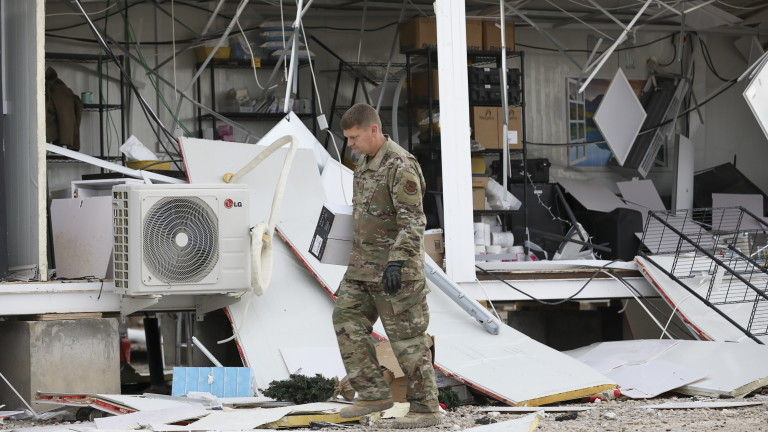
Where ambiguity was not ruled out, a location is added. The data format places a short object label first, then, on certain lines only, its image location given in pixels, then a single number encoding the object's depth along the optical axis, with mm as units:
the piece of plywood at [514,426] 10477
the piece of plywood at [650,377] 14375
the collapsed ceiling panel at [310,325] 14016
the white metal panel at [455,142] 16866
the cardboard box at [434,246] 17844
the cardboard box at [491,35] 23266
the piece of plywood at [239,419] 11109
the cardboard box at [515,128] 23281
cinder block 14187
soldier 11008
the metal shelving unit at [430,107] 22234
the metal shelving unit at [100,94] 22703
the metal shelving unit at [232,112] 23687
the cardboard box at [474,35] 23000
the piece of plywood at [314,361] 14383
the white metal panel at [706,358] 14273
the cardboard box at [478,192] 21509
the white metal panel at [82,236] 15648
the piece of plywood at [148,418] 11227
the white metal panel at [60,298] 14352
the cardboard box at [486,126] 22594
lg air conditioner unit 13922
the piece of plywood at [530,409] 12898
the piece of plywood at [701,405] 13000
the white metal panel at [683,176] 25594
